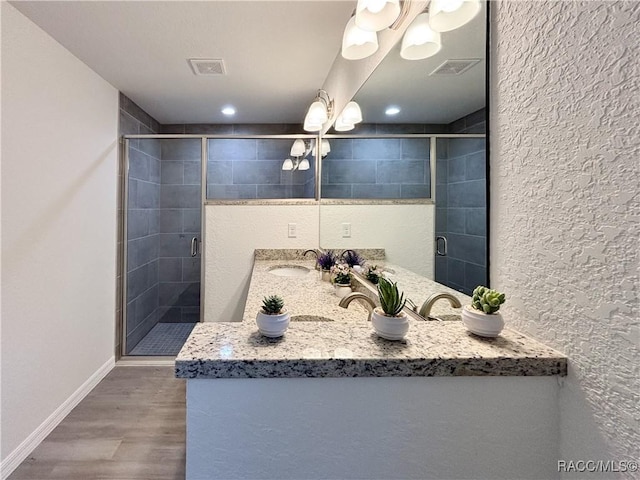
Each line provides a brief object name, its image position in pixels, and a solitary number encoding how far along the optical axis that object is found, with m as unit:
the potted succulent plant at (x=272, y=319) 0.70
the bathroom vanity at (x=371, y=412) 0.60
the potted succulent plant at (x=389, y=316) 0.69
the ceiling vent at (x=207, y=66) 2.00
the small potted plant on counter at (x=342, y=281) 1.61
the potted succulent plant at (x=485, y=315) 0.68
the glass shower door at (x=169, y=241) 3.01
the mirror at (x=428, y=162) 0.86
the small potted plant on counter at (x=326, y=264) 1.94
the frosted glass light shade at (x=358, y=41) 1.25
